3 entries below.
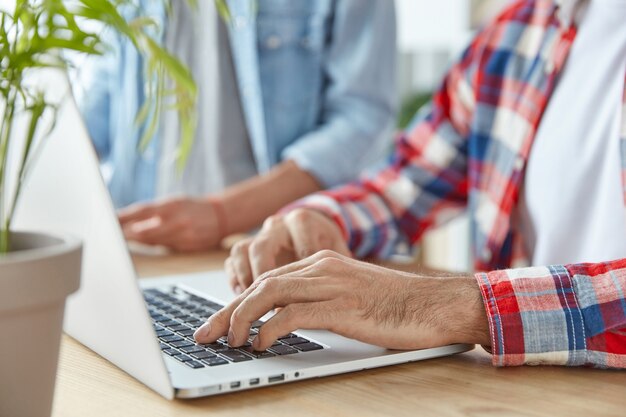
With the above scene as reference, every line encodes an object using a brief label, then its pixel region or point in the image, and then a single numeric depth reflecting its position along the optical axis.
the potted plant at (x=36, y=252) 0.81
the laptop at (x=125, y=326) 0.93
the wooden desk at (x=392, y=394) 0.94
